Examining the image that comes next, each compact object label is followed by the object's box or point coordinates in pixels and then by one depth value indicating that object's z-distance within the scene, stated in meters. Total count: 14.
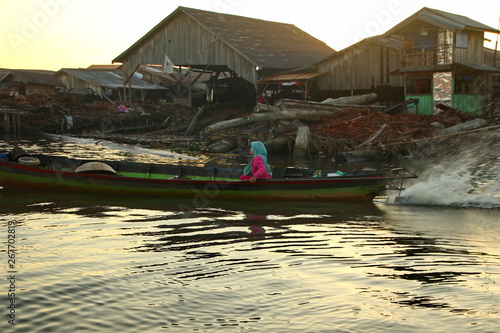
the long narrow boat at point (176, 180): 12.34
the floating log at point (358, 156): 20.25
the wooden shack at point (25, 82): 47.53
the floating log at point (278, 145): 22.75
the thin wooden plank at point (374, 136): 21.41
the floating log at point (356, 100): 28.17
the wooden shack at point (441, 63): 26.81
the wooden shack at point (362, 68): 29.20
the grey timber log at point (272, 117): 25.16
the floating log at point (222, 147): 23.50
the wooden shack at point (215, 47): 30.12
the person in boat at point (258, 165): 12.64
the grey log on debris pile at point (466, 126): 21.09
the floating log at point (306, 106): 25.42
